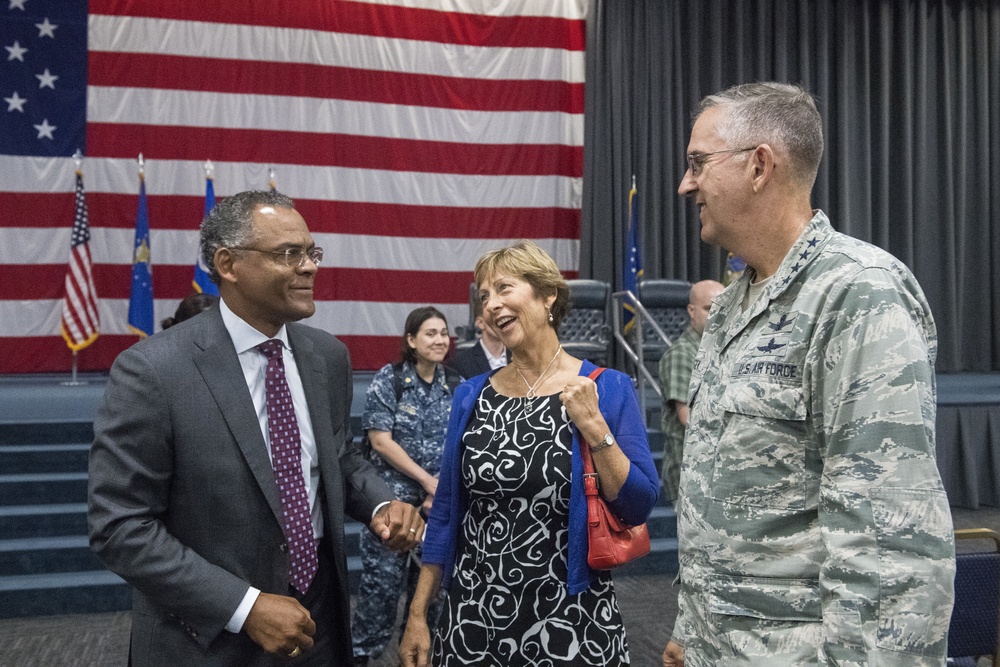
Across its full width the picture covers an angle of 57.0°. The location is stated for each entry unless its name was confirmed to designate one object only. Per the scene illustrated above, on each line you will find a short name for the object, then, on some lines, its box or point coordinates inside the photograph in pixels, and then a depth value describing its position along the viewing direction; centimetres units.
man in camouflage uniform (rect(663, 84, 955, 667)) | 103
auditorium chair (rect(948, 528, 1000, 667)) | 217
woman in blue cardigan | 194
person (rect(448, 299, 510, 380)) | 445
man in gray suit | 160
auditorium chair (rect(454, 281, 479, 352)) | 696
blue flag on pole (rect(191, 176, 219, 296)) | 712
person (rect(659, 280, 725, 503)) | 401
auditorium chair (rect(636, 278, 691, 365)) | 766
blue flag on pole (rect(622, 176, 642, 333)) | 770
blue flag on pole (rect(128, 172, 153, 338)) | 738
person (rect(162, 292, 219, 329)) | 293
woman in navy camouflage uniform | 361
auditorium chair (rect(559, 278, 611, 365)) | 745
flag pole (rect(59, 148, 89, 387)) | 726
